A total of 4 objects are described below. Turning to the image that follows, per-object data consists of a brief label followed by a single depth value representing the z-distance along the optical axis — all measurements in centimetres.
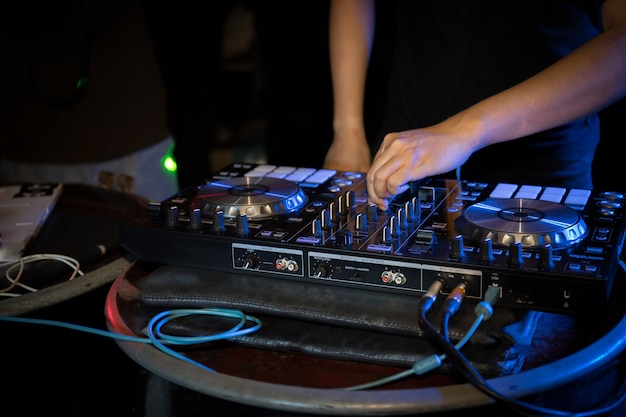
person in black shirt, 133
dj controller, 105
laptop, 153
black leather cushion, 104
